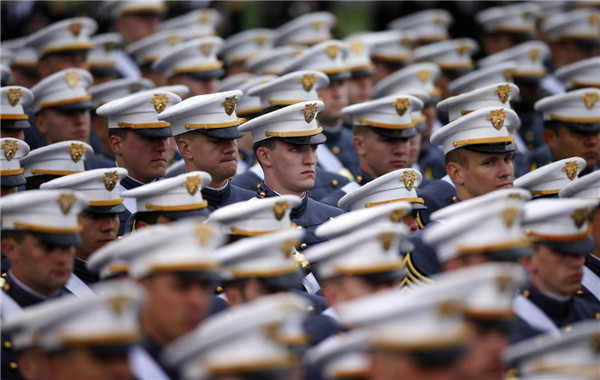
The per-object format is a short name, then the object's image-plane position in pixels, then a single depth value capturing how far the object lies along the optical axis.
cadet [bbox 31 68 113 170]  17.14
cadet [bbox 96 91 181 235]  15.41
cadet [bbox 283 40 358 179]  18.64
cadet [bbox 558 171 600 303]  13.47
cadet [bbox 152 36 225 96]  19.41
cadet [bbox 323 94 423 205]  16.59
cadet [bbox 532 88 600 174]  17.14
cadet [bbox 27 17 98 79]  20.03
